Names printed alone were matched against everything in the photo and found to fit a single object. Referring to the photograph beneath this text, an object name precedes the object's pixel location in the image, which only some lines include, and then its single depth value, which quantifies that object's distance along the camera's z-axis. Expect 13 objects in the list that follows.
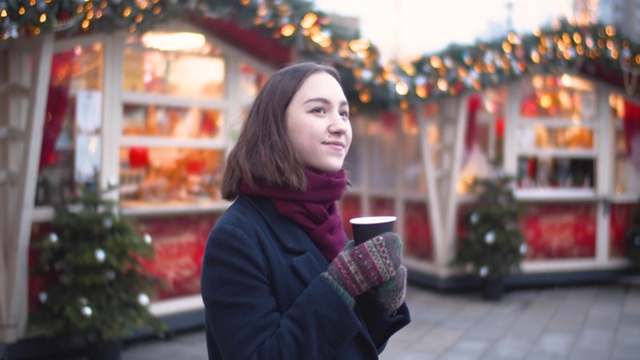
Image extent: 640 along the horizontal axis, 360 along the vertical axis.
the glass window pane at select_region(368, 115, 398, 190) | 9.26
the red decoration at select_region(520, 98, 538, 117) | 8.44
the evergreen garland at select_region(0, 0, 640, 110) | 4.52
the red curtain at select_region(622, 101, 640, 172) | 8.94
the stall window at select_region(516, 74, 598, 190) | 8.43
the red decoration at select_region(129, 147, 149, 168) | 5.91
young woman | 1.54
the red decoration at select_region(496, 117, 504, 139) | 8.33
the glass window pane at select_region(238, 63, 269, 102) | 6.56
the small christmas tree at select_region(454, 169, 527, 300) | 7.48
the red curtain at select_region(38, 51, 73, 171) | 5.09
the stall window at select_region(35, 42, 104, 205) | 5.13
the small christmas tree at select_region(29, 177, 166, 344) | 4.70
